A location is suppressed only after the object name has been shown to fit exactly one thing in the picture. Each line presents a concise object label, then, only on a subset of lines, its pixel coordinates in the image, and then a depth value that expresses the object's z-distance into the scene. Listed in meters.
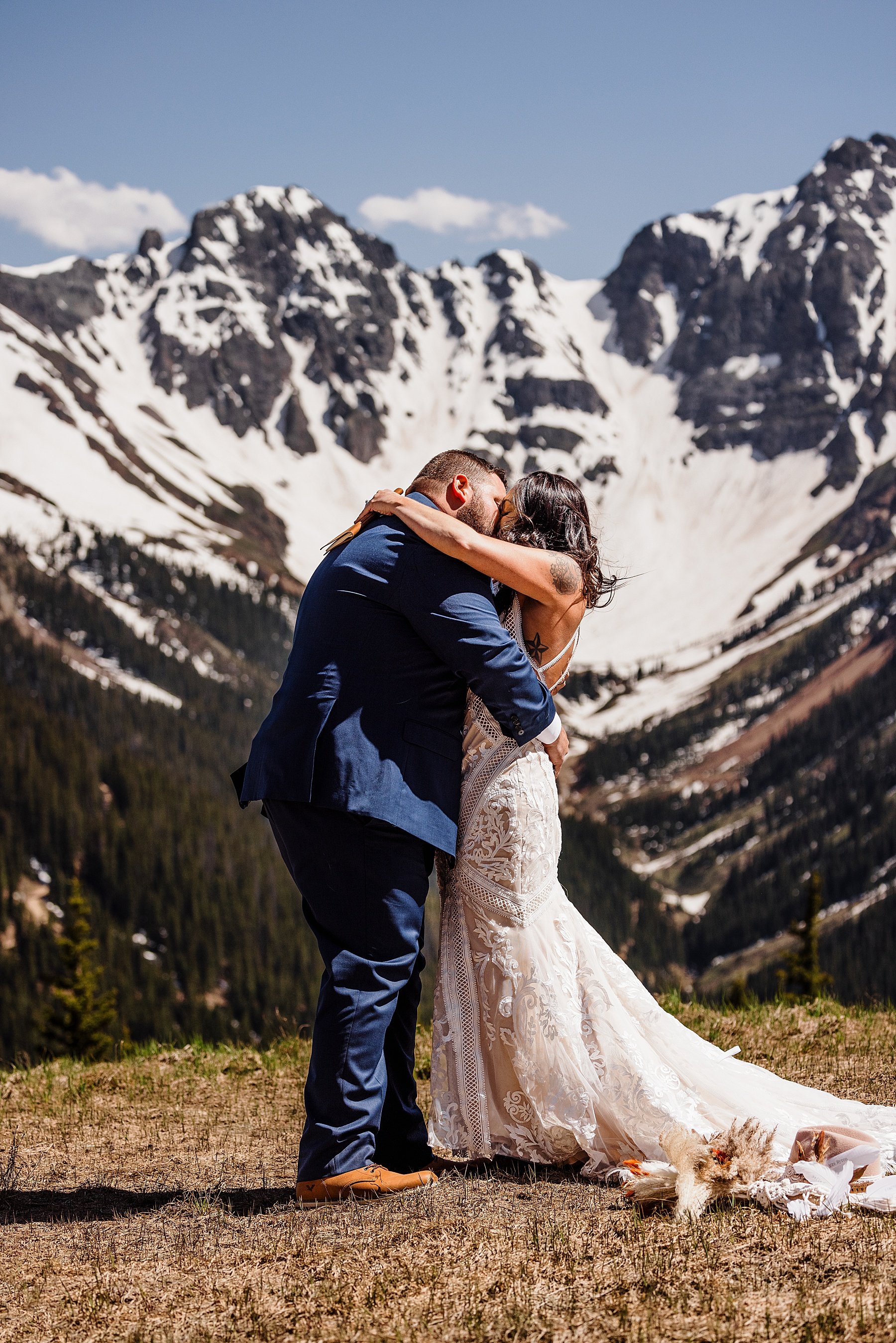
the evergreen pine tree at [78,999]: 43.03
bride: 6.19
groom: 5.80
